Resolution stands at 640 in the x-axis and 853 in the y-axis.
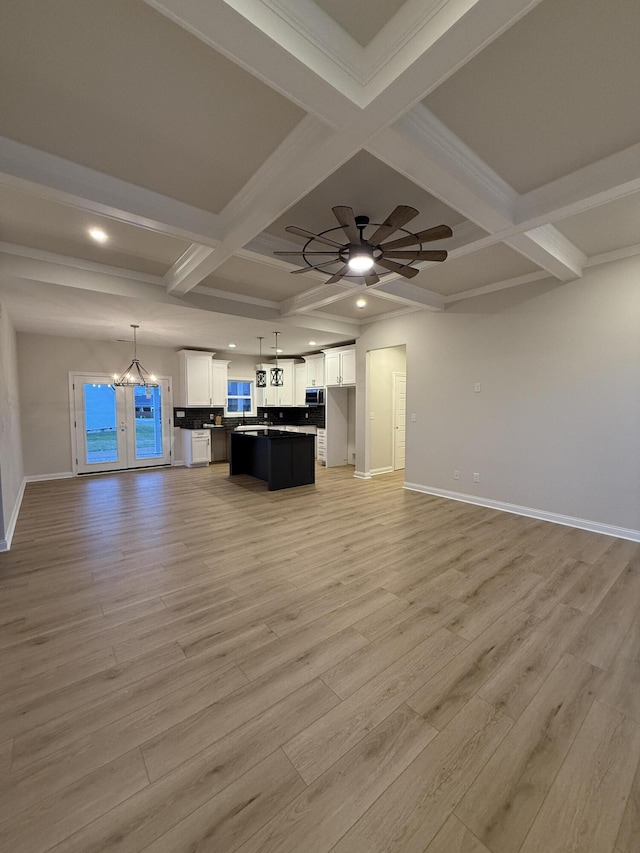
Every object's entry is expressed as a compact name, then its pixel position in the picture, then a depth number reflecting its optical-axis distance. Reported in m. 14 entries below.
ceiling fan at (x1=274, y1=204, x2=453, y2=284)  2.12
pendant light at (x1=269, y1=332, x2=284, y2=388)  8.71
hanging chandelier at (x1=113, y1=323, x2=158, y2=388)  7.19
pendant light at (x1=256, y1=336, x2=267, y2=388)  7.62
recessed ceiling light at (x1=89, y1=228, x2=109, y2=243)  3.03
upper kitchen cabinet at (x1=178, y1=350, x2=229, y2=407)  7.83
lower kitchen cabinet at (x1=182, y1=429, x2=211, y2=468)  7.79
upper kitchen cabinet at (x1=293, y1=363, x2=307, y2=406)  9.09
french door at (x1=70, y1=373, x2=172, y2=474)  6.93
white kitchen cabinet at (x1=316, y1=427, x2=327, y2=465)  7.96
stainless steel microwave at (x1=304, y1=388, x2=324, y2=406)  8.44
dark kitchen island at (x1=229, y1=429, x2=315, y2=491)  5.69
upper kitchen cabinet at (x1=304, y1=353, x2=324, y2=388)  8.38
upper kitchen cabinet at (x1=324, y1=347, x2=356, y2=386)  6.96
